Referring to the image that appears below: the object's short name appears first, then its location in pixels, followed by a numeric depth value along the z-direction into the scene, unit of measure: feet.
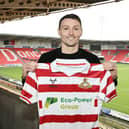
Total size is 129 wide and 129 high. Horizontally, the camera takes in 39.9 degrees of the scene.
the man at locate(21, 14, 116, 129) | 5.65
